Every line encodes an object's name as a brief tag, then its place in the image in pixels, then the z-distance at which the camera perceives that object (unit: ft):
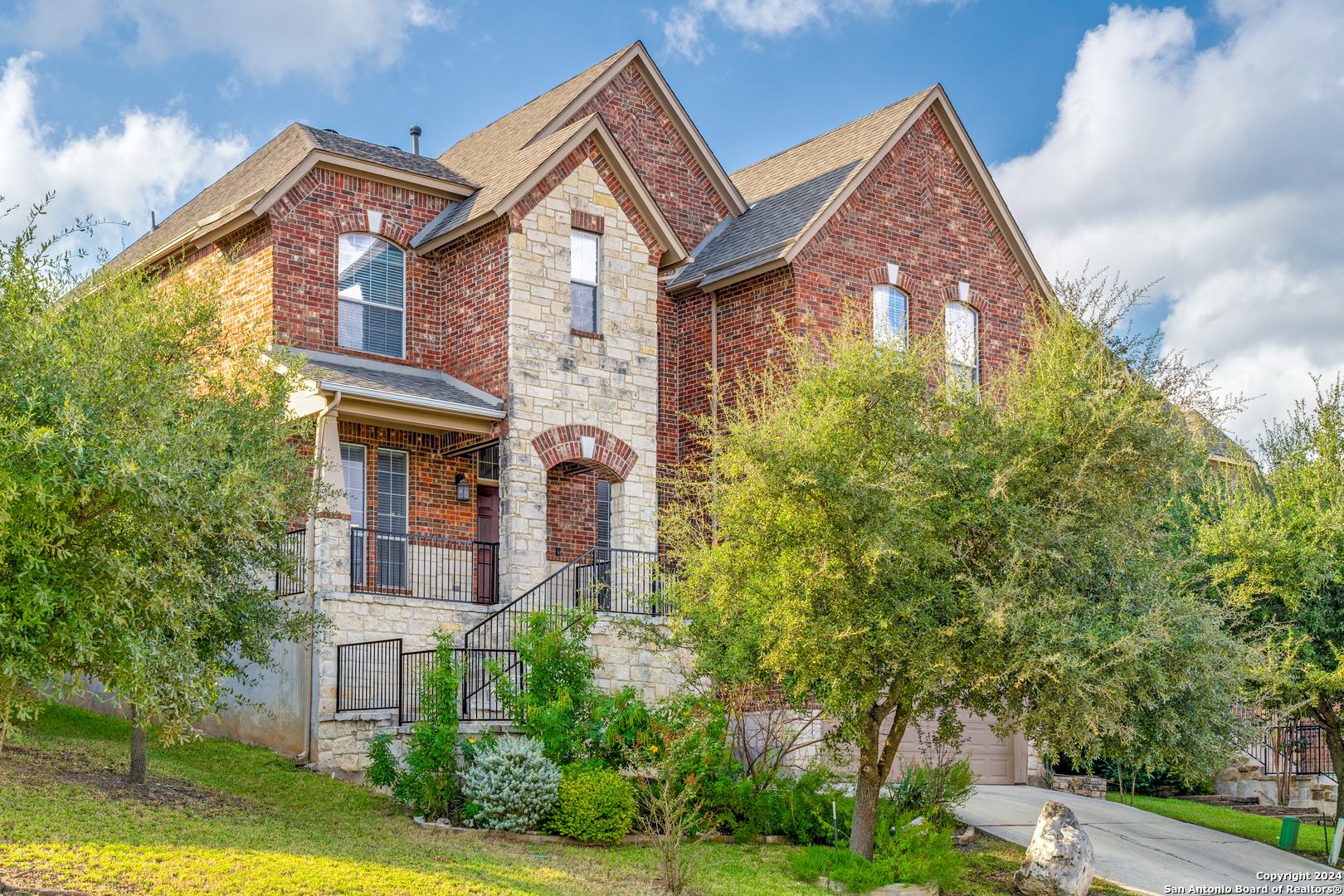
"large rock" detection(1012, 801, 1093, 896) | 46.47
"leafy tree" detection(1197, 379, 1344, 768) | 58.13
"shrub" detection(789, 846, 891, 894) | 44.47
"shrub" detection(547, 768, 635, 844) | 46.52
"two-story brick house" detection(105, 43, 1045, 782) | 58.34
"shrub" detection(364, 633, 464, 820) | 47.70
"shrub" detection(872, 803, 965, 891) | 45.44
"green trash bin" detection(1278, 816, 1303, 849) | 60.75
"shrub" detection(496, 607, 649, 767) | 48.98
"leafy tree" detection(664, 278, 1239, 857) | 41.93
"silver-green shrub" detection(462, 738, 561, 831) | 46.09
